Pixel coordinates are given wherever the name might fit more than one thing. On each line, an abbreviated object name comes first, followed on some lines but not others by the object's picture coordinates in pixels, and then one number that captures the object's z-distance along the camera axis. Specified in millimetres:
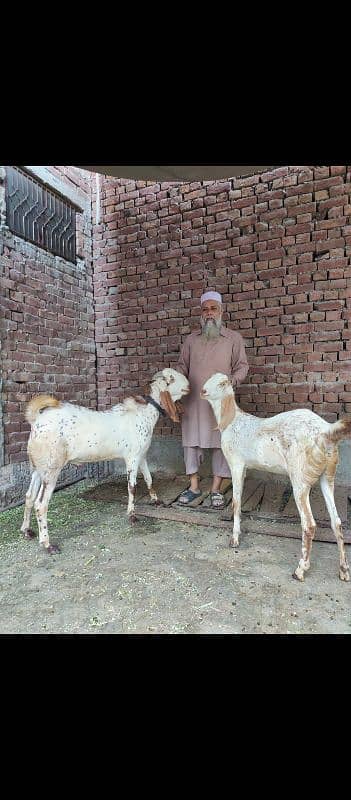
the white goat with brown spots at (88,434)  2943
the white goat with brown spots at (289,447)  2461
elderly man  3896
